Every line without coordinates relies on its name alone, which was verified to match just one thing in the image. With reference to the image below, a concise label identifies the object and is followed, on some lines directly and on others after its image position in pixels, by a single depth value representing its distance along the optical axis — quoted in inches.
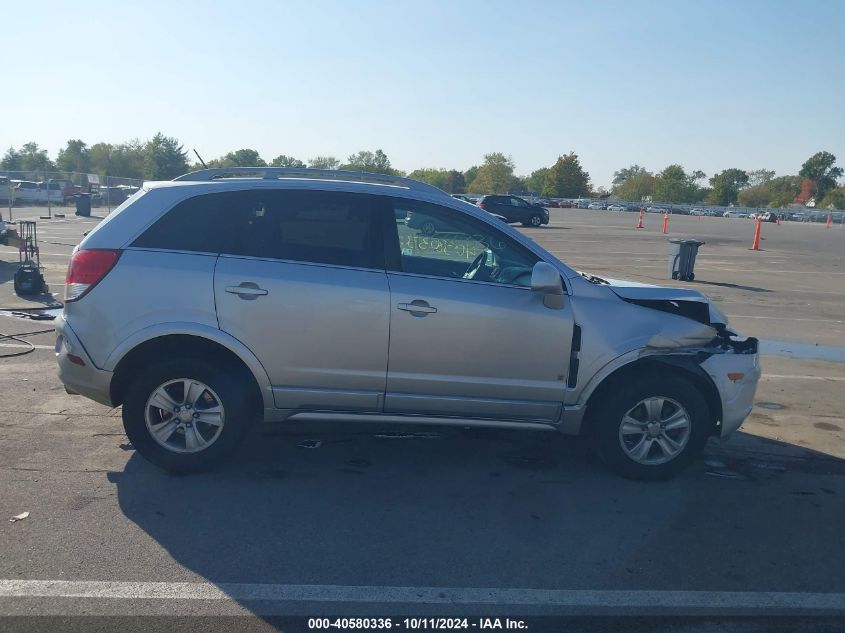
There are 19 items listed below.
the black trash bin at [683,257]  668.7
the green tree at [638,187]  6127.0
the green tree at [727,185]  5802.2
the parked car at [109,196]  1376.7
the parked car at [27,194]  1414.1
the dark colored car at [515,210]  1628.9
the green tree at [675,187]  5802.2
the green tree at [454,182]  3933.6
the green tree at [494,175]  4712.1
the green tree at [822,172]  5871.1
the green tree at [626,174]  6860.2
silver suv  194.4
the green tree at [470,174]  5241.1
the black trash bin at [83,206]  1330.0
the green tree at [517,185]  4848.2
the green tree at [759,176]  6304.1
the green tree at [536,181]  6043.3
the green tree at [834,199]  4965.6
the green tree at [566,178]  5329.7
